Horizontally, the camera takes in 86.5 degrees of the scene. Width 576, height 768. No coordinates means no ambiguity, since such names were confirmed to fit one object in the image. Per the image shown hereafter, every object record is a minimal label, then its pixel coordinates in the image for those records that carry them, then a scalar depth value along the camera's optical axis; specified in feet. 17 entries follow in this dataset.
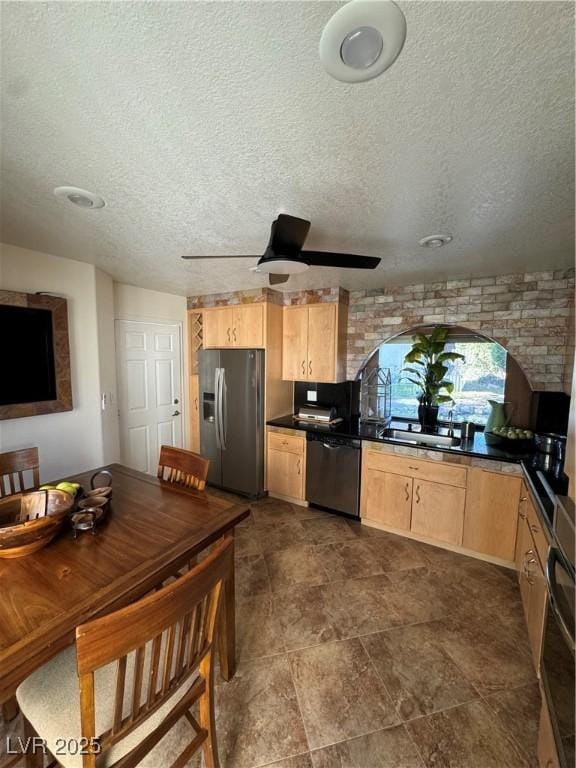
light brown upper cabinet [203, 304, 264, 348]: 11.26
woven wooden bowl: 3.95
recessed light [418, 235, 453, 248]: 6.47
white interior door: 11.51
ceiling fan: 5.06
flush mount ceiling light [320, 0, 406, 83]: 2.35
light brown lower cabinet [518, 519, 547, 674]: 5.12
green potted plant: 9.70
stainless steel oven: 3.13
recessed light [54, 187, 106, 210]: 4.95
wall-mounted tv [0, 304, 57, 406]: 7.55
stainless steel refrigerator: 11.18
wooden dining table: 2.99
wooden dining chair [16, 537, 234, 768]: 2.60
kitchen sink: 9.43
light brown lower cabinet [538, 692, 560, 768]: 3.35
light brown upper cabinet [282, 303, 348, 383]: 10.98
